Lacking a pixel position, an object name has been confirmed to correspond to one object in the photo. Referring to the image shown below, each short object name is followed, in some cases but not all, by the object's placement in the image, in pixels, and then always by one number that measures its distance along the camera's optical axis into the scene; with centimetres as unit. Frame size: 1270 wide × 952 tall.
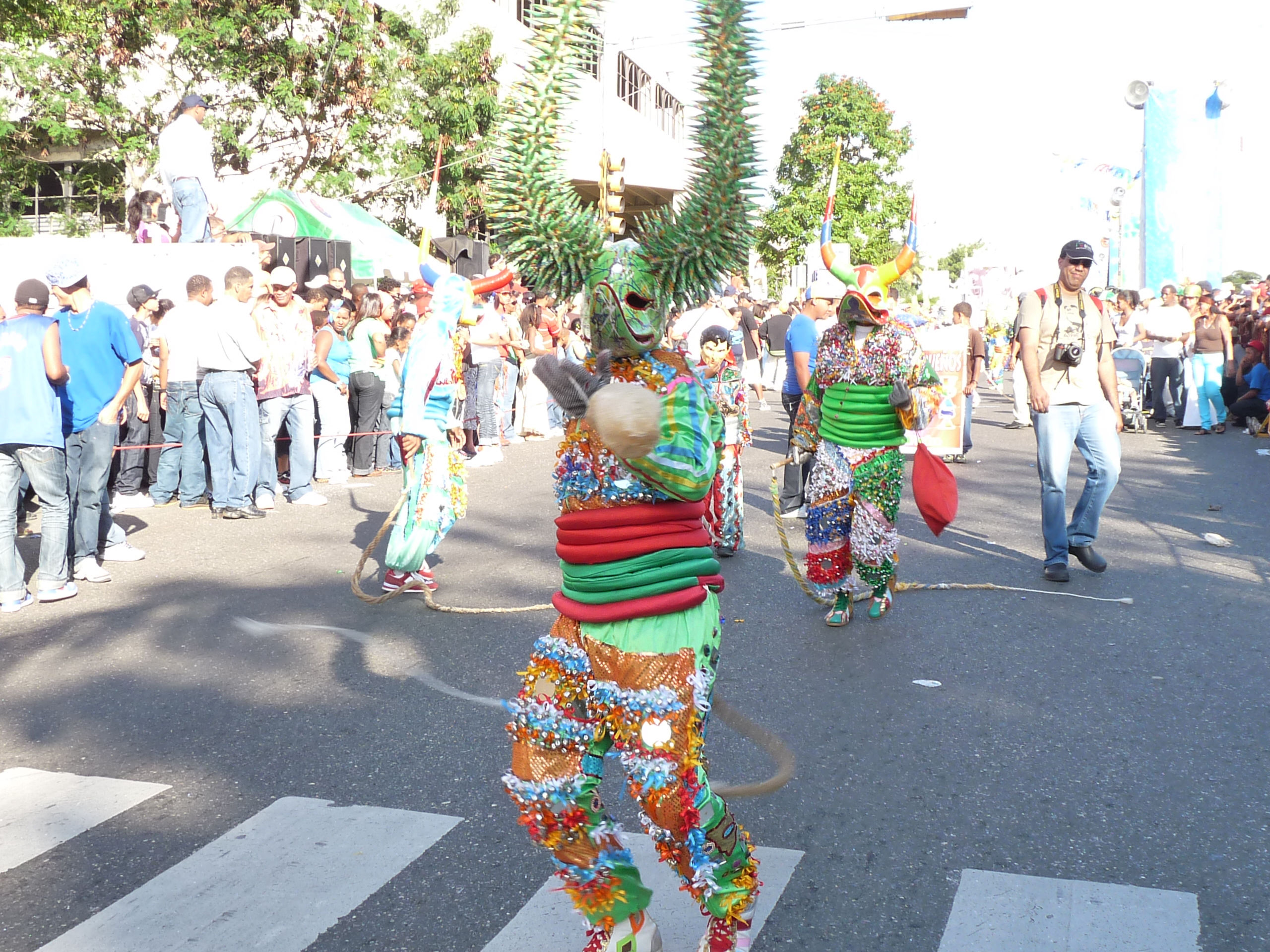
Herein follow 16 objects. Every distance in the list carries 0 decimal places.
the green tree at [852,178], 2155
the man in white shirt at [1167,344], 1862
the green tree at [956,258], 8944
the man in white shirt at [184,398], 1046
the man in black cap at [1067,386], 781
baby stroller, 1798
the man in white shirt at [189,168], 1353
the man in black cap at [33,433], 717
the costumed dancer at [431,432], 712
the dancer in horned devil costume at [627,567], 299
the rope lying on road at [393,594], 723
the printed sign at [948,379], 1416
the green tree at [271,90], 2031
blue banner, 2908
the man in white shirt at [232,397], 1030
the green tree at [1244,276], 5778
